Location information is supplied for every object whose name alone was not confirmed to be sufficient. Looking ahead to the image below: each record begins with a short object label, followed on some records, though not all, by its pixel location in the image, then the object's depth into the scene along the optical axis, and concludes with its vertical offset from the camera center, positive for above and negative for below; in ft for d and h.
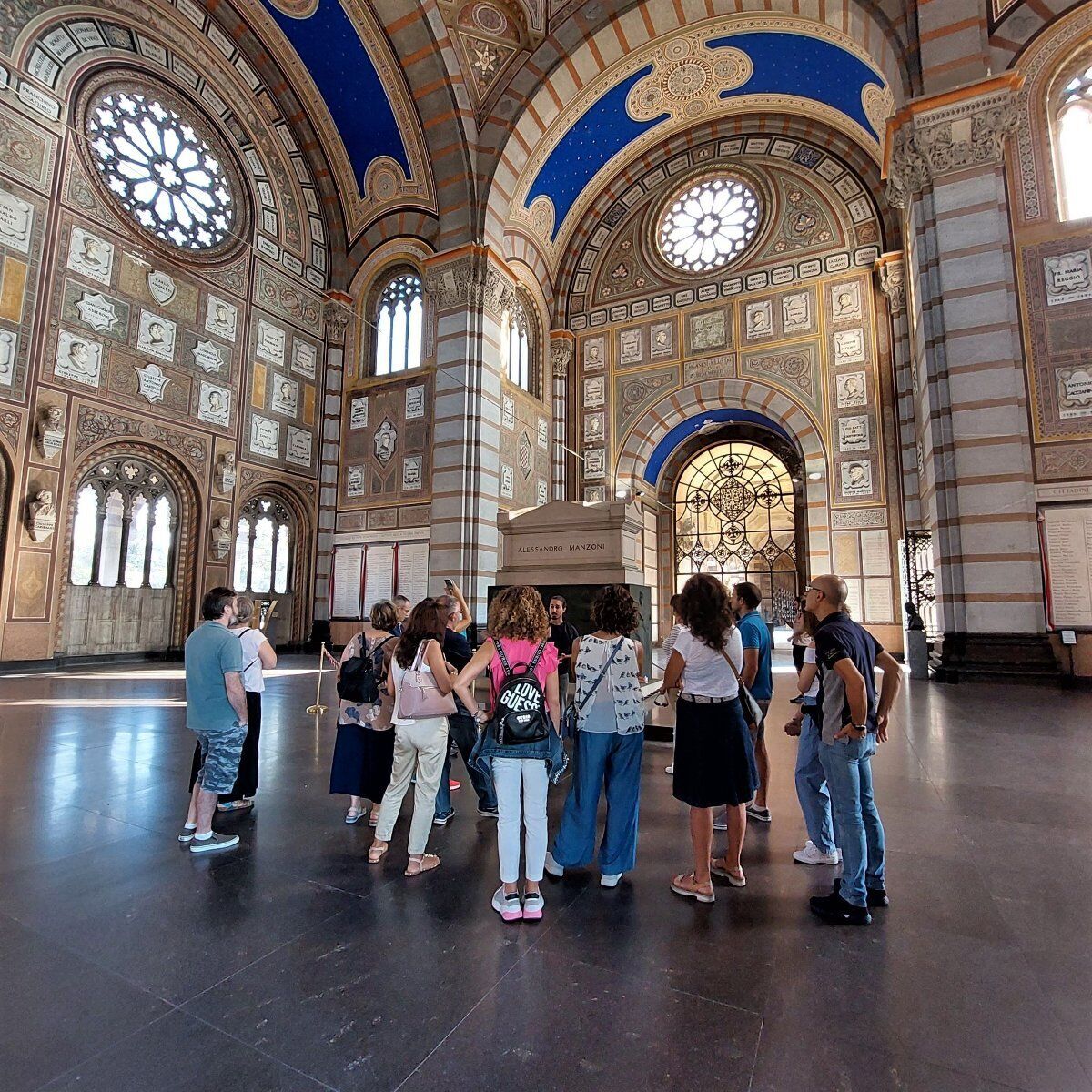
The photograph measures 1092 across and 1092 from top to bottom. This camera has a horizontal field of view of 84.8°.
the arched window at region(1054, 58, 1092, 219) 30.01 +24.15
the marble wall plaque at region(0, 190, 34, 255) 32.97 +21.82
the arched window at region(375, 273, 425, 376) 52.01 +25.45
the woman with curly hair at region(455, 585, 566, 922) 8.14 -1.87
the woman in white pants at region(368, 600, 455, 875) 9.61 -2.04
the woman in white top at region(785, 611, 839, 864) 9.61 -2.79
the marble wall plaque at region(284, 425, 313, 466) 49.70 +14.10
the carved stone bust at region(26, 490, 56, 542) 33.30 +5.43
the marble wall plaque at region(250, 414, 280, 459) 46.68 +14.10
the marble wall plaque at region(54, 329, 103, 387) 35.12 +15.17
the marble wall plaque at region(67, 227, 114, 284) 36.11 +21.94
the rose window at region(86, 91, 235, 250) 39.19 +30.95
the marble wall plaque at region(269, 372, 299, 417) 48.65 +17.95
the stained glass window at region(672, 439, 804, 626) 63.62 +10.36
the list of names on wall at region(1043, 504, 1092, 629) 27.45 +2.47
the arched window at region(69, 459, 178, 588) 37.40 +5.69
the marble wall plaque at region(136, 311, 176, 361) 39.37 +18.53
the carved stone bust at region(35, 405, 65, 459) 33.76 +10.30
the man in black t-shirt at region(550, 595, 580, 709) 16.46 -0.40
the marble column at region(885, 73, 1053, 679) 28.14 +11.59
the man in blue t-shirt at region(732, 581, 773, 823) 11.30 -0.81
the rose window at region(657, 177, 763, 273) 53.01 +35.29
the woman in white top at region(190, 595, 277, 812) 11.91 -1.31
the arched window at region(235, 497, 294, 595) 46.50 +5.37
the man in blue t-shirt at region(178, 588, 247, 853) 10.10 -1.66
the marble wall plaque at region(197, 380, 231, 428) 42.96 +15.24
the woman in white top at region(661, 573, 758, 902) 8.57 -1.71
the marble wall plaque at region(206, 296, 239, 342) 43.55 +21.85
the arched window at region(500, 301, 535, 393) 52.31 +24.24
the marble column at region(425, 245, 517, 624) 44.65 +14.94
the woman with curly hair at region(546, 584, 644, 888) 8.90 -1.89
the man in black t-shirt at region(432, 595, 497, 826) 11.47 -2.51
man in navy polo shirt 7.85 -1.74
